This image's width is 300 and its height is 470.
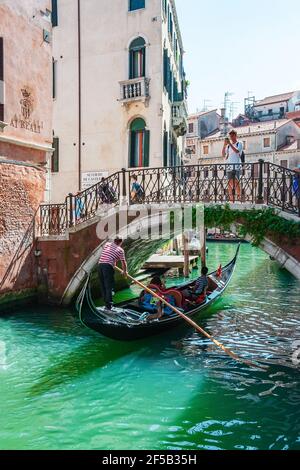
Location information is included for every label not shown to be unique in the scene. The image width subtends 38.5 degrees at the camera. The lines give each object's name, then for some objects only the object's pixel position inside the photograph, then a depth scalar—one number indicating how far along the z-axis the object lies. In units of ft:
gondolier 19.24
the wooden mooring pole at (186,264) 37.05
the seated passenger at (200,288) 23.50
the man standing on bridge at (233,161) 20.04
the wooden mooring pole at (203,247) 37.76
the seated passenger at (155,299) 20.15
